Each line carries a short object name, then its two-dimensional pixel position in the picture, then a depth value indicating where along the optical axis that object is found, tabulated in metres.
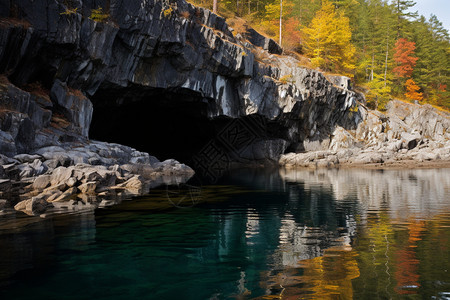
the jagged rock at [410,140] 47.66
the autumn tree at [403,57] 60.53
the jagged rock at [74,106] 26.55
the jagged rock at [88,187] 18.09
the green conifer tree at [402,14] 64.94
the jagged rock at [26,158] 18.93
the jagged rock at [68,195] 15.85
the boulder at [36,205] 13.20
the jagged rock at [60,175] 17.73
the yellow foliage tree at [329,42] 51.16
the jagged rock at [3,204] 13.26
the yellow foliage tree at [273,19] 53.81
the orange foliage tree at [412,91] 61.06
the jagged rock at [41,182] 17.13
